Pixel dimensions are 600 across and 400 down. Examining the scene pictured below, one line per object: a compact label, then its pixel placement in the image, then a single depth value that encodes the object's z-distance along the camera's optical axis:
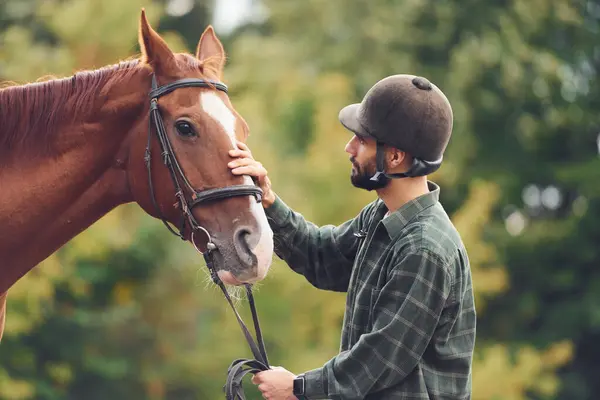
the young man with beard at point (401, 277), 6.59
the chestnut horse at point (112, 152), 7.20
